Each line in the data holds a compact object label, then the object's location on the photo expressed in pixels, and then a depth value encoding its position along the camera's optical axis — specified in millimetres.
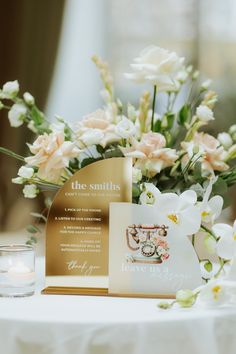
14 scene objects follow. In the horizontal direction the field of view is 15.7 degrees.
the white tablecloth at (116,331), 1153
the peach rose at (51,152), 1372
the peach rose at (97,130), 1413
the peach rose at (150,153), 1404
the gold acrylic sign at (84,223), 1341
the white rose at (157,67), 1484
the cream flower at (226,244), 1251
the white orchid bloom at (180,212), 1287
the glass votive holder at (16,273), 1300
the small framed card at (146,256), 1305
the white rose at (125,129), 1379
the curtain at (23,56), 2742
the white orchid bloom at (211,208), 1321
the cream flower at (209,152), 1486
